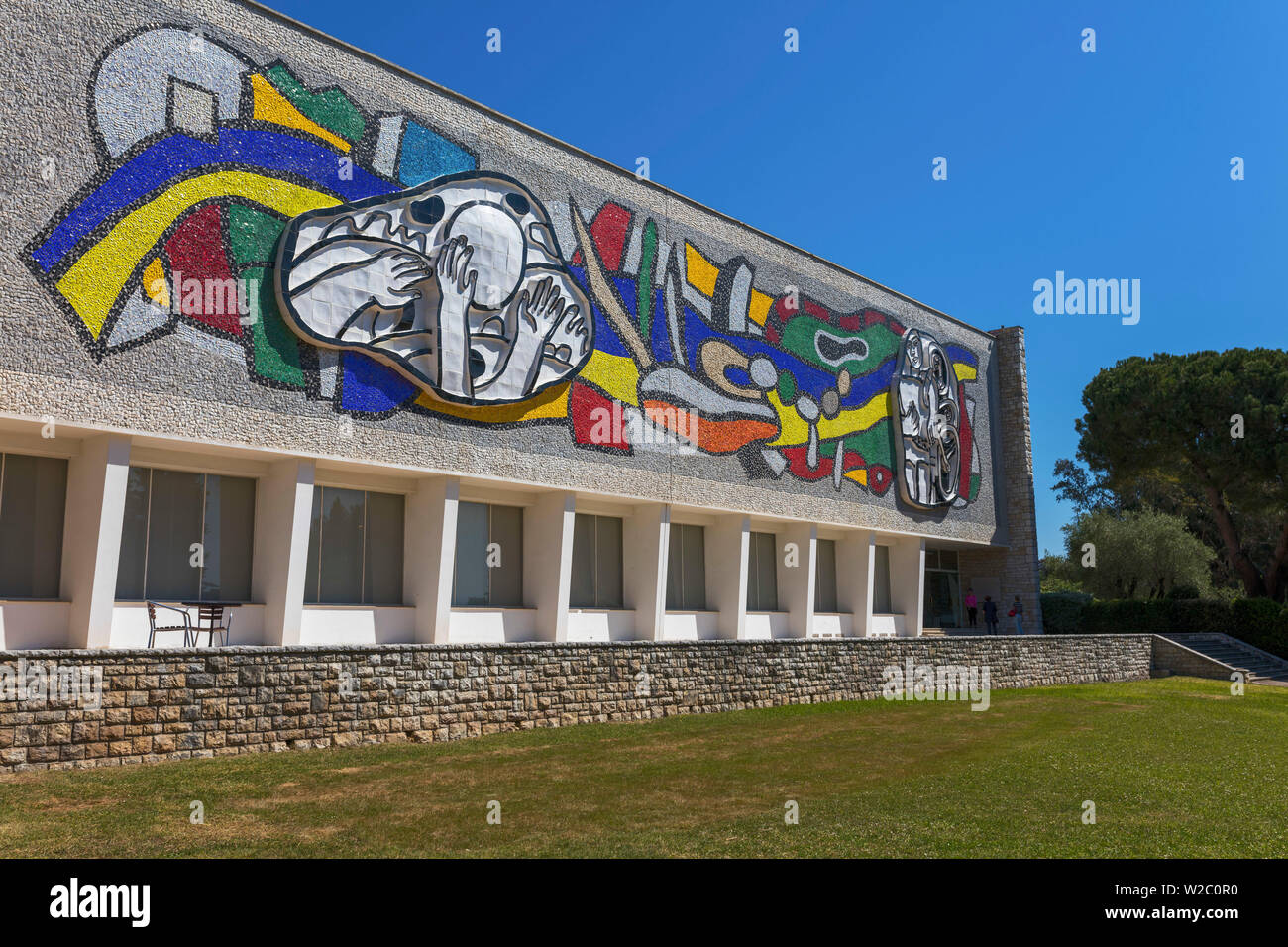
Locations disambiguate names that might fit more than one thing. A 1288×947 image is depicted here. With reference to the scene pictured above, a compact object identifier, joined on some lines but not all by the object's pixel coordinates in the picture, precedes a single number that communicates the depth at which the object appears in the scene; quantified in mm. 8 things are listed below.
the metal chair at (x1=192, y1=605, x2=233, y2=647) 15422
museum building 14281
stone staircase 32844
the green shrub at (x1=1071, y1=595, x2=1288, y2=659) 35969
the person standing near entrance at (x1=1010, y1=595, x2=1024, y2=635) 35781
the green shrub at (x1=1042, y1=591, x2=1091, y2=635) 39562
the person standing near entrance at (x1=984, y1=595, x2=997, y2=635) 35750
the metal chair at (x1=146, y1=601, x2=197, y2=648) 15066
